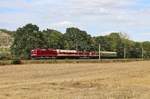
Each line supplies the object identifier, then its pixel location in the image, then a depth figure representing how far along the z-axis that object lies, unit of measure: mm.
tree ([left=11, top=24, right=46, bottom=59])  115206
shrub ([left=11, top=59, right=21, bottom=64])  78106
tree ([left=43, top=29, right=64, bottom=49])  129337
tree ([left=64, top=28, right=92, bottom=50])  136912
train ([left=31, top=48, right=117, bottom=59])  101125
